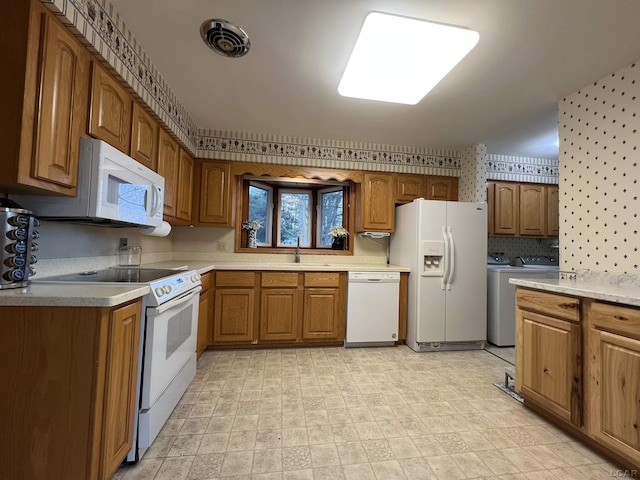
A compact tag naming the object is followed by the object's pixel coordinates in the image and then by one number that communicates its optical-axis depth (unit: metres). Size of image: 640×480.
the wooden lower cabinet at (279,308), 2.89
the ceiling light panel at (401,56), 1.43
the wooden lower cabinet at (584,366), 1.33
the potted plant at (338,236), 3.60
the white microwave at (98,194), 1.38
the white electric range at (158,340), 1.42
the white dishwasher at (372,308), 3.06
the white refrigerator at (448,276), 3.03
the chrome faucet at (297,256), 3.47
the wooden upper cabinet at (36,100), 1.07
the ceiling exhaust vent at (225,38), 1.62
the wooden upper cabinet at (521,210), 3.77
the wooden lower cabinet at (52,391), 1.04
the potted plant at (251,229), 3.44
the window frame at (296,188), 3.39
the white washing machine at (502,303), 3.21
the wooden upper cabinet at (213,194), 3.13
